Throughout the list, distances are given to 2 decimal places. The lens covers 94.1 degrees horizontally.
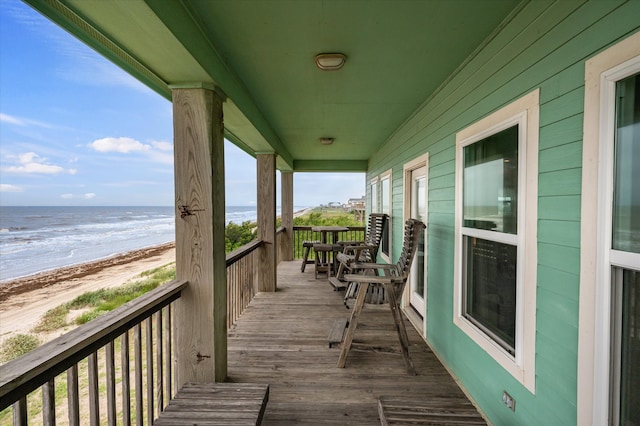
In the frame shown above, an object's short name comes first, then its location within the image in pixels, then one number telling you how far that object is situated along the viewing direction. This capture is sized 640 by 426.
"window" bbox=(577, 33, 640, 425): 1.07
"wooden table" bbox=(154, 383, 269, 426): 1.49
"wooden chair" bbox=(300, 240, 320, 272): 6.21
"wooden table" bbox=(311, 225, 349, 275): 6.26
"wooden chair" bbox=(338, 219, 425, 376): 2.51
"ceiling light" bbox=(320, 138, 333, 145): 5.06
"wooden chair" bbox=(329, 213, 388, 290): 4.71
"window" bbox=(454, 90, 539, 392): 1.57
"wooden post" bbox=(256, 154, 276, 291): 4.73
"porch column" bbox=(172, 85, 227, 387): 2.10
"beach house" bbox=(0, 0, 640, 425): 1.14
